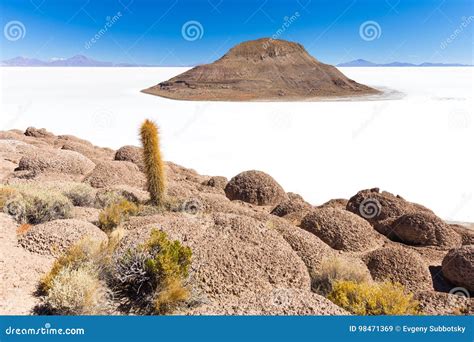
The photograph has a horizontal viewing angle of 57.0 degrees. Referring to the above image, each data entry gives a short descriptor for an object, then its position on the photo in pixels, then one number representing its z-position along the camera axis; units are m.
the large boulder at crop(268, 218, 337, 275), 6.26
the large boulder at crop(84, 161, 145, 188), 10.40
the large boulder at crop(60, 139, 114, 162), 15.99
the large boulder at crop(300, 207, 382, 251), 8.06
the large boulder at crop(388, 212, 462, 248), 9.49
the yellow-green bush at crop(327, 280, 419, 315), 4.56
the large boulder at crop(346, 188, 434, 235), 11.02
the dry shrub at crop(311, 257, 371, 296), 5.57
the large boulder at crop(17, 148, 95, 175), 11.37
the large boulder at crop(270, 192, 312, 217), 10.34
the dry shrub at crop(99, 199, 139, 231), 6.68
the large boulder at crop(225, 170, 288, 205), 12.31
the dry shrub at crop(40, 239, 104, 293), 4.50
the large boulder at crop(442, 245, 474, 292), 7.25
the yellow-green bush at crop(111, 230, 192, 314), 4.18
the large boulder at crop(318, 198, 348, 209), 12.28
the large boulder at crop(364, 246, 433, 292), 7.00
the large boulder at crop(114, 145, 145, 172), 14.54
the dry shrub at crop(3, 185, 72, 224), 6.66
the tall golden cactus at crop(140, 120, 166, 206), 8.23
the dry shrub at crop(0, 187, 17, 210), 6.87
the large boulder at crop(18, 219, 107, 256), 5.45
